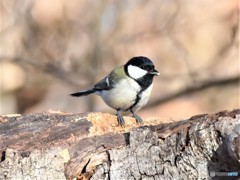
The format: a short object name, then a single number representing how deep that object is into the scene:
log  5.22
